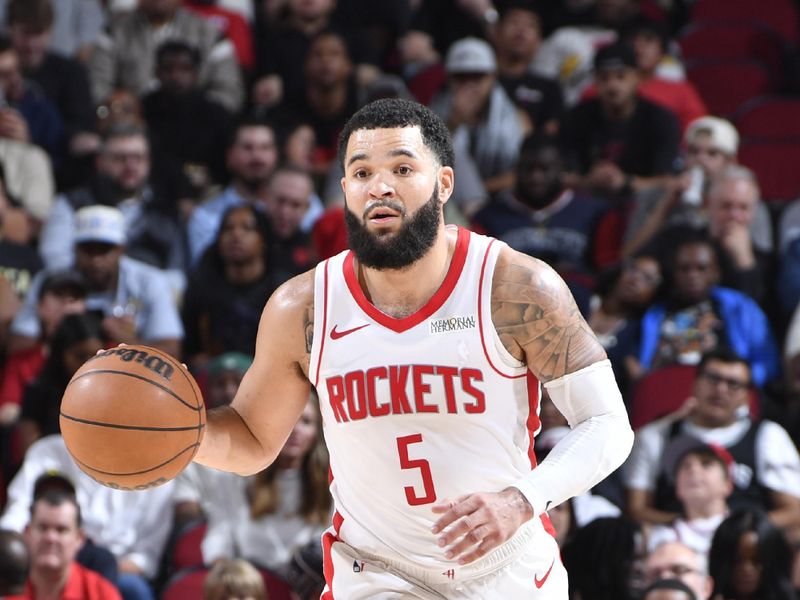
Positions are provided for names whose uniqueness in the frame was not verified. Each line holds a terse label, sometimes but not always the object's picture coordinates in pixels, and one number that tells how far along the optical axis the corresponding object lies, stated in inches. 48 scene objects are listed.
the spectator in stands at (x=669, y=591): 507.5
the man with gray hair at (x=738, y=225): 727.1
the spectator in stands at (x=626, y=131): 818.2
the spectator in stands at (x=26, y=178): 767.7
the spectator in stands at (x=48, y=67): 830.5
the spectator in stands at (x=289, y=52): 880.9
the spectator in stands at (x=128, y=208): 747.4
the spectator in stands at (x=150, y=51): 873.5
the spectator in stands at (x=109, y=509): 589.6
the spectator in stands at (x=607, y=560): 547.2
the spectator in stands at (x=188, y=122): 831.7
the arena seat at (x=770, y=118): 874.1
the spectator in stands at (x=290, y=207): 737.0
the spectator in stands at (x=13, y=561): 510.6
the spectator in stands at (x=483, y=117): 821.7
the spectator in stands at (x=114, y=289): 682.2
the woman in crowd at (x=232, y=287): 685.3
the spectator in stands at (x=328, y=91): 850.8
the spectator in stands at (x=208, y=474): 608.1
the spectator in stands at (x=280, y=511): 574.2
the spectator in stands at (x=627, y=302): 698.2
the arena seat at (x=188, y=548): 588.1
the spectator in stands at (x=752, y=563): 535.8
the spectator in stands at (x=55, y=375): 626.2
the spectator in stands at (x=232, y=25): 925.2
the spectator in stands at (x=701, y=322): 687.7
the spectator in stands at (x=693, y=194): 753.6
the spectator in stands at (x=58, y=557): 527.8
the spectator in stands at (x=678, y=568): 545.0
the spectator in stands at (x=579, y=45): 928.9
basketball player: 325.1
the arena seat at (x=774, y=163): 856.3
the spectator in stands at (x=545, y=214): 740.6
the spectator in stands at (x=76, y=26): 928.9
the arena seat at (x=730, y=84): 951.6
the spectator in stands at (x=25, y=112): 780.0
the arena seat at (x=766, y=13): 984.9
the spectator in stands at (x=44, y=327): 661.9
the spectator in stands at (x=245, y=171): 765.9
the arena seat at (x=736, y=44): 964.6
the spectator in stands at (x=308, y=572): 480.7
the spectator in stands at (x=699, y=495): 579.8
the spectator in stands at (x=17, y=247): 720.3
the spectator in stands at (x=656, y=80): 871.7
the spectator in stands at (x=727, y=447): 608.4
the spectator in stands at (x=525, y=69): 865.5
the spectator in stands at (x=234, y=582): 511.1
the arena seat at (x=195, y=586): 541.6
